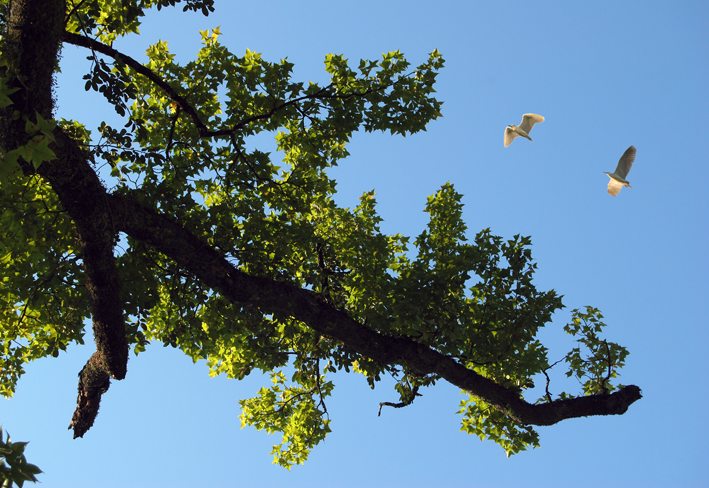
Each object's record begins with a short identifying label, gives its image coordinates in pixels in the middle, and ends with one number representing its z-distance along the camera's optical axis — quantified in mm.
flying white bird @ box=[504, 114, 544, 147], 17734
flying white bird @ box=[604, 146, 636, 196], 17423
